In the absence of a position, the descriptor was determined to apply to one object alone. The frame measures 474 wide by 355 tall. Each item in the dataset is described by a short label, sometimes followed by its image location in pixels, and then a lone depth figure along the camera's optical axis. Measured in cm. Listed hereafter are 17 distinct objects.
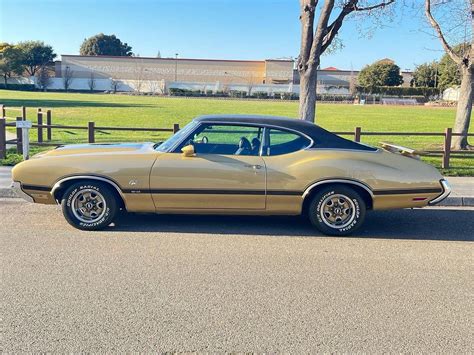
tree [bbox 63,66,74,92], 8975
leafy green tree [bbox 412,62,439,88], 8831
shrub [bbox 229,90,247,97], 8400
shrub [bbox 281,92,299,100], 8356
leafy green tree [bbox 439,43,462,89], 7556
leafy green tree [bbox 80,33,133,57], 10759
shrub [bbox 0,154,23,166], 952
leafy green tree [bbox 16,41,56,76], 9256
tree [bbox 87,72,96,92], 9150
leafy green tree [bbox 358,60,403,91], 9138
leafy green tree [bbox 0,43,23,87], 8531
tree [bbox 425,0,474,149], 1243
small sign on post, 884
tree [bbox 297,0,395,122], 1004
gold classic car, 523
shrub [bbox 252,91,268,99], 8541
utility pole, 9812
